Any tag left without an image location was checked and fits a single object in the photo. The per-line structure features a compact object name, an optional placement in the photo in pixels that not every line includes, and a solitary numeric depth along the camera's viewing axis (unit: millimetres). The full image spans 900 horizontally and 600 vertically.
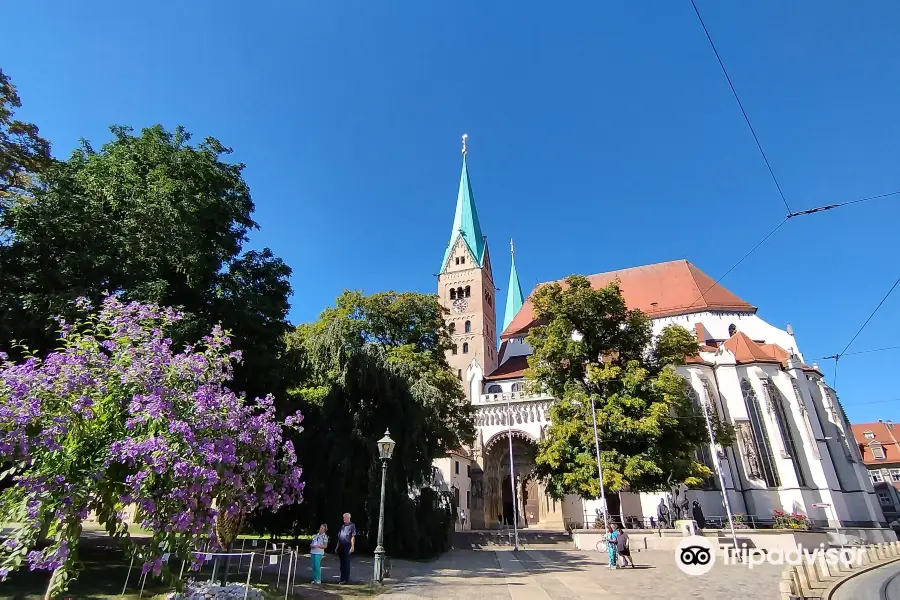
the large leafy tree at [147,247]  11570
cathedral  29188
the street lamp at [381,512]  10180
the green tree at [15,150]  13172
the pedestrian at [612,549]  14109
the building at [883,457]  50375
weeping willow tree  15289
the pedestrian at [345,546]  10562
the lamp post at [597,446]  19241
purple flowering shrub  5031
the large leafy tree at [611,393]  20359
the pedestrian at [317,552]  10312
